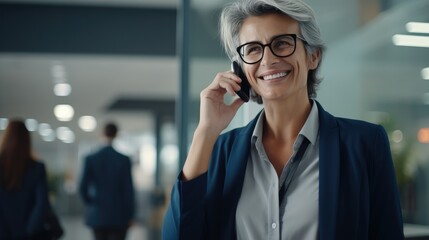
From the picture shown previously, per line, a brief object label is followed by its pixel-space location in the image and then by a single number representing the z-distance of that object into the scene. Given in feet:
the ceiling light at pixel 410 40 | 6.81
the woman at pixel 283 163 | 4.68
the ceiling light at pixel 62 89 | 43.52
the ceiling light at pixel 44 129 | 64.03
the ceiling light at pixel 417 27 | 6.75
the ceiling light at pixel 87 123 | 63.57
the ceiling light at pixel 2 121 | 53.29
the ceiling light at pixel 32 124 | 62.68
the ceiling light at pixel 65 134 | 66.80
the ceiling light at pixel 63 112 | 55.62
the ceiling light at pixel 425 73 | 6.74
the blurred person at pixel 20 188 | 13.58
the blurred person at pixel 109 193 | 19.29
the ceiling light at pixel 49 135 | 66.74
